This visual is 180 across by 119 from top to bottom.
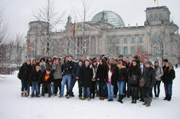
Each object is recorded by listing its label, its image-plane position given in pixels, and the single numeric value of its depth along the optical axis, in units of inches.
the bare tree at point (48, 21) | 808.7
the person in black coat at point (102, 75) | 352.9
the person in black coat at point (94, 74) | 366.0
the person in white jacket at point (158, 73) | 363.9
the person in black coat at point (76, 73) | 366.0
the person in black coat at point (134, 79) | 326.3
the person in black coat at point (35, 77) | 366.3
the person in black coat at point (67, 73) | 372.8
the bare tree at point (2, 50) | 613.8
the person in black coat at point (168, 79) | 352.8
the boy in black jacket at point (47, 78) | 370.3
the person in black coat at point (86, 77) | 351.9
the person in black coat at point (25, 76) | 370.0
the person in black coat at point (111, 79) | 344.9
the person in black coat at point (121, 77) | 337.7
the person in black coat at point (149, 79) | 312.9
